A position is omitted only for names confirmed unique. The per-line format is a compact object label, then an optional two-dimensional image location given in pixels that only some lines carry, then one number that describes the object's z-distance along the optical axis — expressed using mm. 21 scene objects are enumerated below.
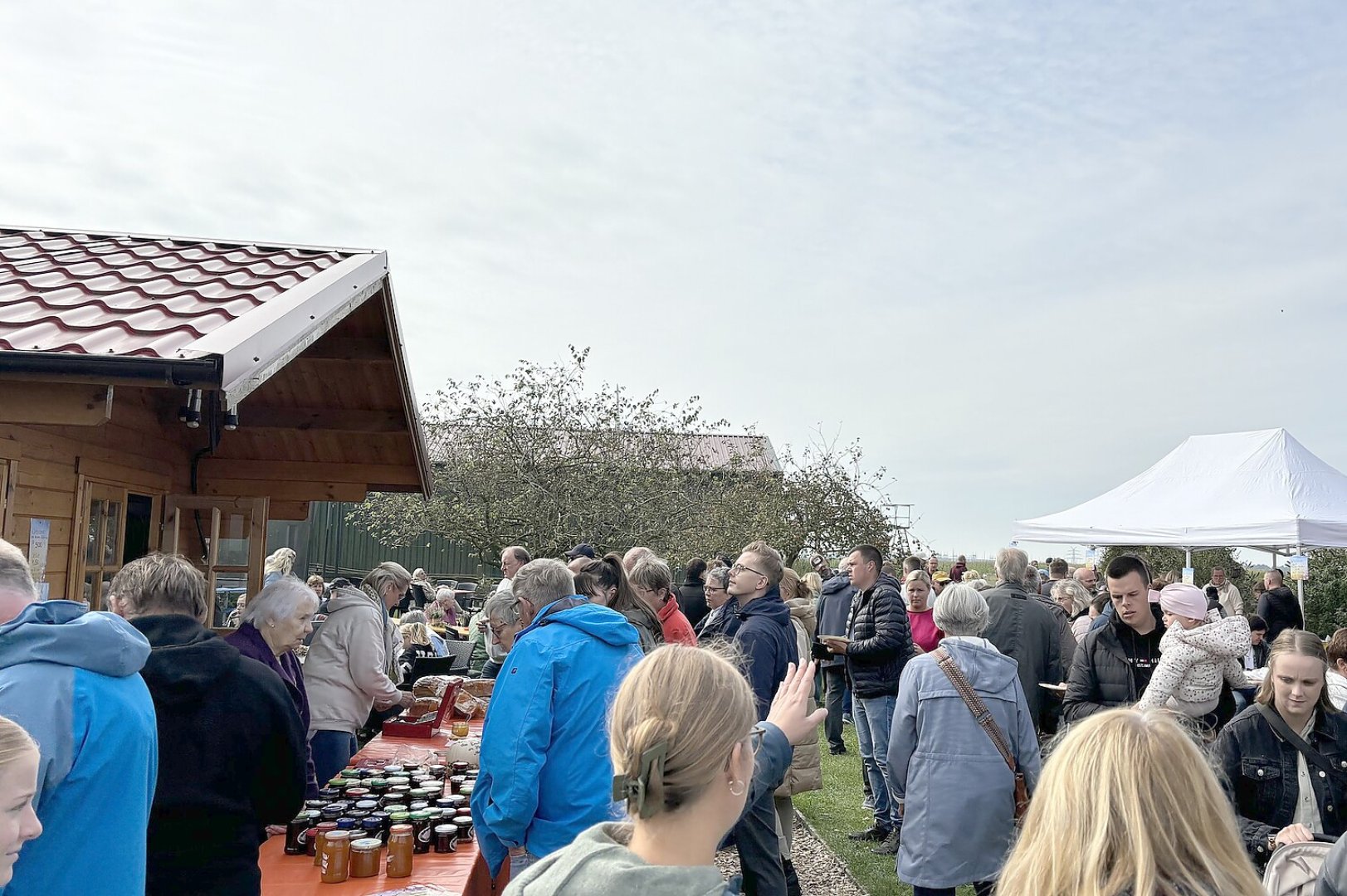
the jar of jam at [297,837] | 3568
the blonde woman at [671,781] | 1464
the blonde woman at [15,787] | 1893
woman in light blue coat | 3963
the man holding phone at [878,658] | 6527
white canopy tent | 10555
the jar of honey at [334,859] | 3271
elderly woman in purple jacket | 4164
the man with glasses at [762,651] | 4828
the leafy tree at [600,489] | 16484
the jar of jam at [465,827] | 3754
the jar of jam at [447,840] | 3641
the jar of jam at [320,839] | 3354
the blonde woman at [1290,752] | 3363
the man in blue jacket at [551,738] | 3141
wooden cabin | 3195
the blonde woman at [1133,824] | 1515
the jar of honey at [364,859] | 3309
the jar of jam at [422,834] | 3643
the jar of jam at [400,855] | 3338
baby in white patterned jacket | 4074
